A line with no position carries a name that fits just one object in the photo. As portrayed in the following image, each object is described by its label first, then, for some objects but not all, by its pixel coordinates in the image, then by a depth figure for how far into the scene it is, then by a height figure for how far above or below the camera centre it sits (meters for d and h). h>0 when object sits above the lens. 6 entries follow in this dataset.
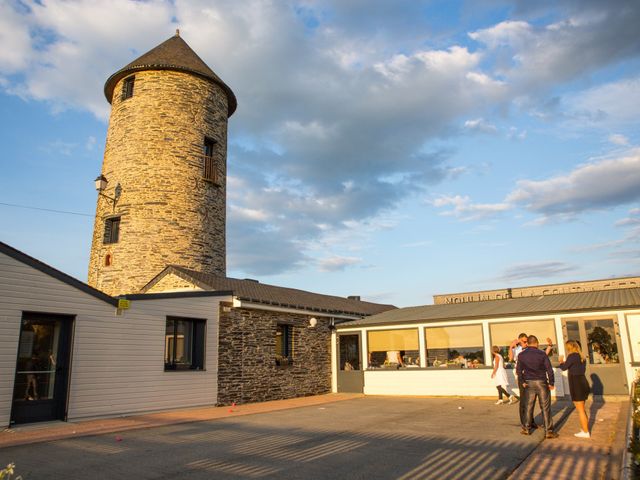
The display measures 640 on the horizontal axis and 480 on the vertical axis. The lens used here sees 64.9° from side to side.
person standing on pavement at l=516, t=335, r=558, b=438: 8.22 -0.47
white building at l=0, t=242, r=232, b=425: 9.85 +0.18
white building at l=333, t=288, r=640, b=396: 13.23 +0.34
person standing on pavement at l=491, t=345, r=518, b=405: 13.21 -0.67
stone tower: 20.00 +7.24
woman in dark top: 8.07 -0.50
